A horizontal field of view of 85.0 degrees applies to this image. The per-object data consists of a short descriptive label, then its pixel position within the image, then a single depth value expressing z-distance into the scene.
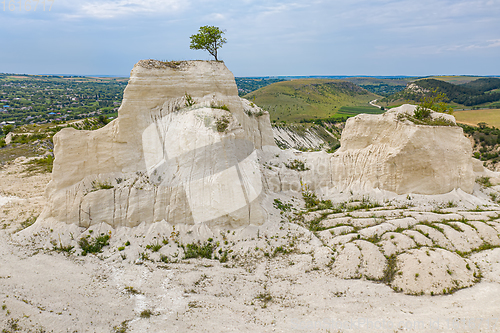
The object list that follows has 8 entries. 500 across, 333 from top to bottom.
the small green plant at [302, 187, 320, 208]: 19.80
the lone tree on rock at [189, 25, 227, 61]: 21.16
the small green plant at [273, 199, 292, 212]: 18.15
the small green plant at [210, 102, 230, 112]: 17.97
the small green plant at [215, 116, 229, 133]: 16.22
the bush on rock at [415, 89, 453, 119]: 20.41
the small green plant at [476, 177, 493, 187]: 21.27
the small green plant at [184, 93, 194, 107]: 18.17
